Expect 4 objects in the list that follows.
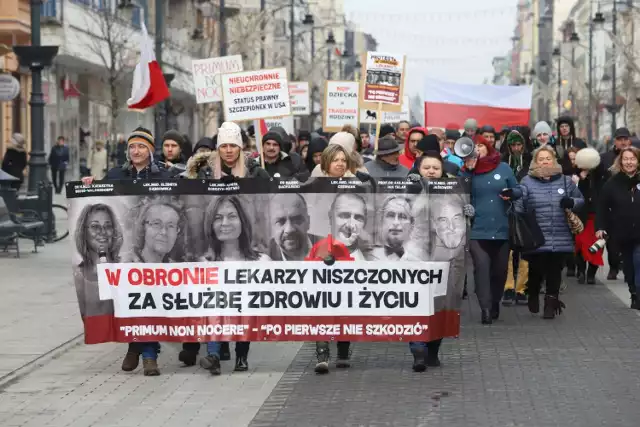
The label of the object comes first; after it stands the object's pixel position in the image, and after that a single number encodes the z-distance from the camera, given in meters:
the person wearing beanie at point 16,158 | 28.31
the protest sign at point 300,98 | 34.53
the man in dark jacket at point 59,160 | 41.35
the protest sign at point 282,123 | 25.68
